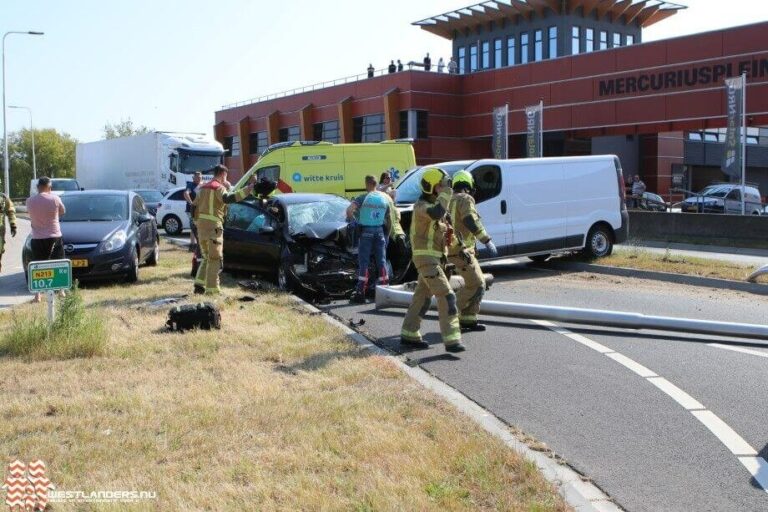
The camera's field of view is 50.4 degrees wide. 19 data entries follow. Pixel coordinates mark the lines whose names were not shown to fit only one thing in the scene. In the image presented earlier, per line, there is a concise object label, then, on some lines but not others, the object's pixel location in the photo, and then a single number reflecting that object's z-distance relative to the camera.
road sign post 7.54
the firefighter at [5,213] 13.69
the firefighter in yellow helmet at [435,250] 7.62
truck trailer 30.91
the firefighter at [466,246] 8.47
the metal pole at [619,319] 8.39
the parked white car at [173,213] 25.23
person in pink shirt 10.96
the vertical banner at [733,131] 26.31
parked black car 12.21
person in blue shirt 11.07
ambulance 19.47
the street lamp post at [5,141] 43.22
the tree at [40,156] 97.56
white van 14.05
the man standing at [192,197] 13.99
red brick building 35.44
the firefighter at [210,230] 11.07
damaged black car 11.51
